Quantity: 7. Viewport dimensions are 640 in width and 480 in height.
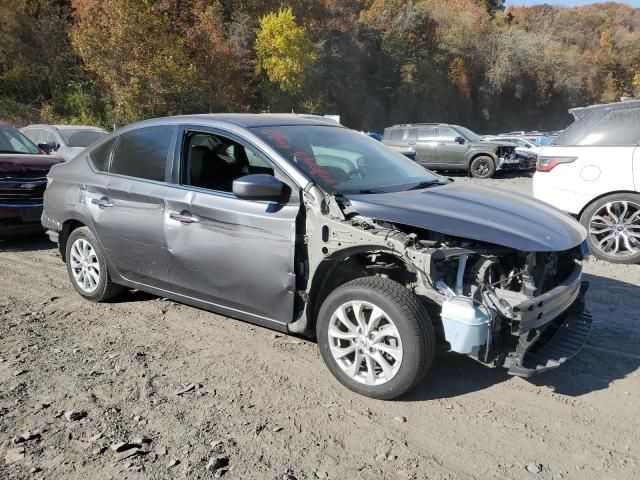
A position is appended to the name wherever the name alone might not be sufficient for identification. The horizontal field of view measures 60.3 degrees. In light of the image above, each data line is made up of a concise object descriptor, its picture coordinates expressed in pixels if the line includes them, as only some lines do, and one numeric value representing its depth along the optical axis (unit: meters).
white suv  6.36
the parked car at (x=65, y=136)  10.96
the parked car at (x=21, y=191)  7.18
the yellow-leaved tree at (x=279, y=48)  36.56
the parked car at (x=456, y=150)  17.34
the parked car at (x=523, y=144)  20.38
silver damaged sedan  3.21
